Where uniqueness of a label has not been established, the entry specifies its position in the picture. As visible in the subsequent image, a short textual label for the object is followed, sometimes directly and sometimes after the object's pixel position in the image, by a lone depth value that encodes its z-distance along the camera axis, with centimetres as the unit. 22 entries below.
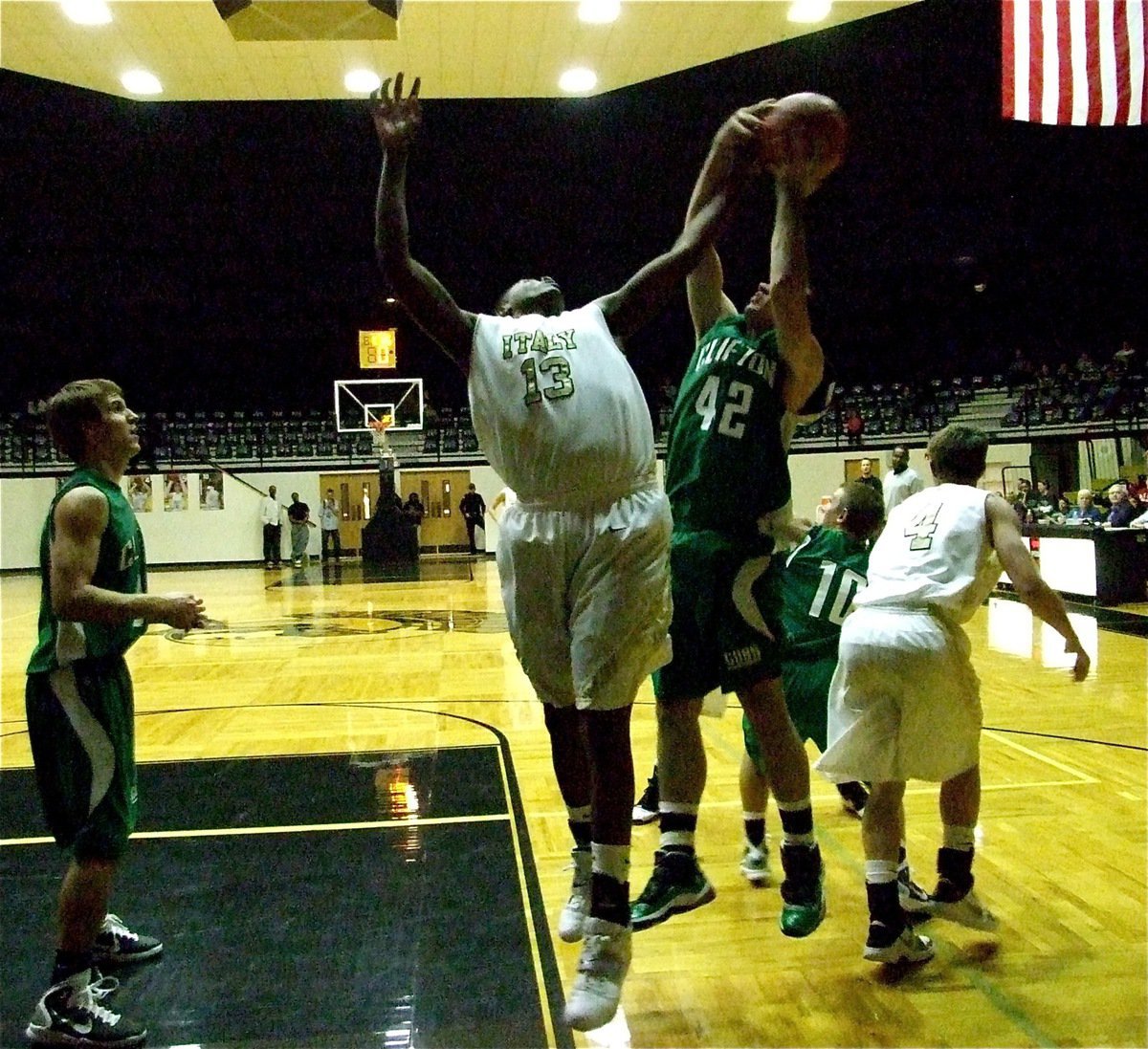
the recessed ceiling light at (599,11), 565
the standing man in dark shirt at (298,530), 2130
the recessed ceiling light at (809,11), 572
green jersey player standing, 233
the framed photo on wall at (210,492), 2269
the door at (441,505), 2398
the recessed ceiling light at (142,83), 654
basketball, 246
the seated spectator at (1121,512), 1083
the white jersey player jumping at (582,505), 220
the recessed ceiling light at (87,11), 552
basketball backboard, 2041
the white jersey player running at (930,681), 270
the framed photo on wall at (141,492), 2222
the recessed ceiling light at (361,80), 656
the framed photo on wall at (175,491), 2255
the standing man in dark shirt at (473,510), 2220
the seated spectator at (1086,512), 1225
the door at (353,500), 2370
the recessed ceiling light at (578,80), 659
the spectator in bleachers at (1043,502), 1460
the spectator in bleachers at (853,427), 2275
